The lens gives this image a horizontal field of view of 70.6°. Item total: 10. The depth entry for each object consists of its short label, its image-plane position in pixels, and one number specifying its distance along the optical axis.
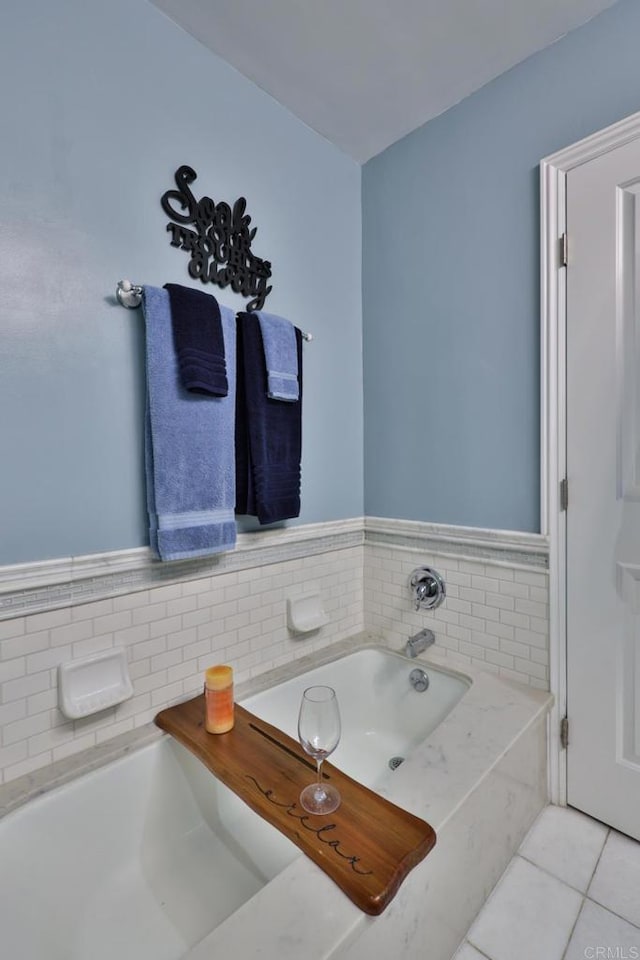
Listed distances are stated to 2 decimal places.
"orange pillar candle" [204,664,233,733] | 1.24
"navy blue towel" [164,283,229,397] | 1.27
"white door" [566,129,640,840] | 1.29
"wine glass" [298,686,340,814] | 0.96
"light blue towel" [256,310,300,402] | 1.48
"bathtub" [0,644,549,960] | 0.76
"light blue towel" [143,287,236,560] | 1.25
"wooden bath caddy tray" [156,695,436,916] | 0.80
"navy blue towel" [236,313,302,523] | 1.47
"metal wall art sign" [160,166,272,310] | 1.38
